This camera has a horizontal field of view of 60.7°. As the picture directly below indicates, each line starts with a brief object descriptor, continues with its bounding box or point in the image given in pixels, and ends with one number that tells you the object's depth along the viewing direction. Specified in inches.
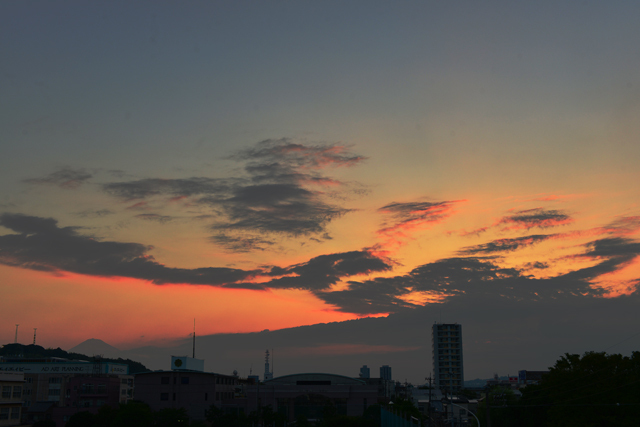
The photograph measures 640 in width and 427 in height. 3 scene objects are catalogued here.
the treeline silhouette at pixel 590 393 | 2479.1
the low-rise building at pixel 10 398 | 4005.9
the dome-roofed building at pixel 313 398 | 5039.4
